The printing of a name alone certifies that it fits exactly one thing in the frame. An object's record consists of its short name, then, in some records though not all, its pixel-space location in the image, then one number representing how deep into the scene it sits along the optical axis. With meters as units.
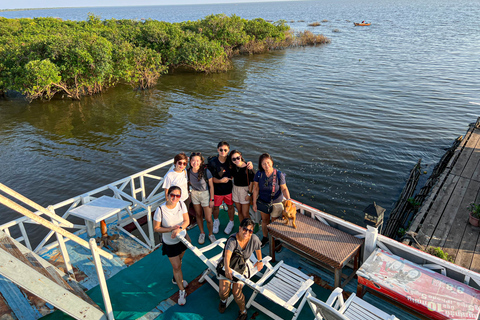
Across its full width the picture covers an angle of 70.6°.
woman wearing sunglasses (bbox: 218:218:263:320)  4.46
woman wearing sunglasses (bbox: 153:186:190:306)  4.96
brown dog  5.35
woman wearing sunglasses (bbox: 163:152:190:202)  5.91
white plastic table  5.99
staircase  3.14
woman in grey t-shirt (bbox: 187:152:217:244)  6.10
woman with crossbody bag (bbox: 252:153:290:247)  5.58
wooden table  4.84
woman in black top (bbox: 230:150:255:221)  5.95
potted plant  8.56
